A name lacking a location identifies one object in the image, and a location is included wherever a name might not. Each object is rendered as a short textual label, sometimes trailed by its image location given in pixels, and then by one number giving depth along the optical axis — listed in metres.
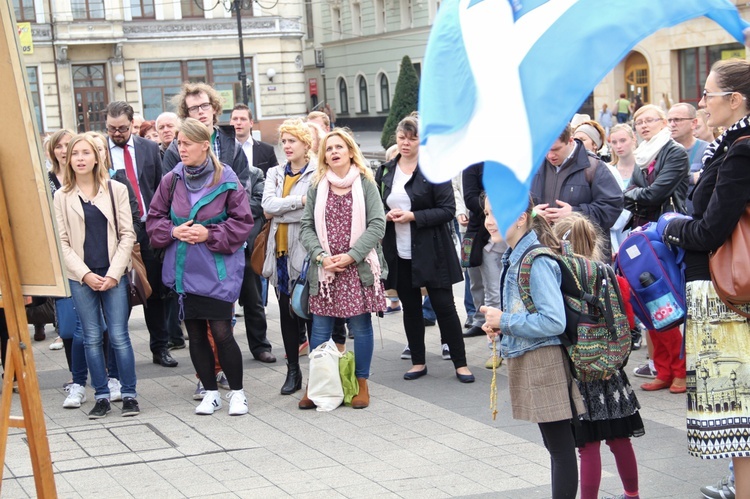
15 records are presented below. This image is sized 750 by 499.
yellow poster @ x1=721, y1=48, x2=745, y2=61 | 39.31
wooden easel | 4.12
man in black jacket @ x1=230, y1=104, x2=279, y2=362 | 8.94
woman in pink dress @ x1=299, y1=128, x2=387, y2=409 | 7.27
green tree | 36.97
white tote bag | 7.32
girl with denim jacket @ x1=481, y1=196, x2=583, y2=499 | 4.54
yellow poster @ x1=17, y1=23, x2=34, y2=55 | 25.84
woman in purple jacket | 7.12
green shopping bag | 7.42
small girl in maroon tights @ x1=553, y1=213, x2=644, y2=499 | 4.79
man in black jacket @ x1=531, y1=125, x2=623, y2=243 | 7.12
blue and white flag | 3.05
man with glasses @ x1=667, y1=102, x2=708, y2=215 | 8.25
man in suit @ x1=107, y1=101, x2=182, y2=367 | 8.70
